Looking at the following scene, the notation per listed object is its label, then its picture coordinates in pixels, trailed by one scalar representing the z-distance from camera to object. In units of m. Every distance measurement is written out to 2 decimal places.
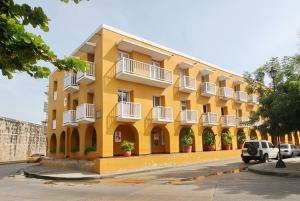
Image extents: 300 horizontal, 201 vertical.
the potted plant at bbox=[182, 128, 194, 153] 17.88
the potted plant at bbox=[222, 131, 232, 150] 21.25
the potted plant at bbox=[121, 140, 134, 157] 14.62
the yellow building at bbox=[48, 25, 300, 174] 14.91
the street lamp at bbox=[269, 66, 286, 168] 14.11
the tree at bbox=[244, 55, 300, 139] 12.32
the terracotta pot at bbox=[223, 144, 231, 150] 21.60
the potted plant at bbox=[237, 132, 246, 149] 23.18
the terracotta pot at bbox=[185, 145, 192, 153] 18.02
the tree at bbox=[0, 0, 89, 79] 2.47
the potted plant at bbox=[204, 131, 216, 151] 20.03
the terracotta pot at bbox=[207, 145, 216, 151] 20.11
